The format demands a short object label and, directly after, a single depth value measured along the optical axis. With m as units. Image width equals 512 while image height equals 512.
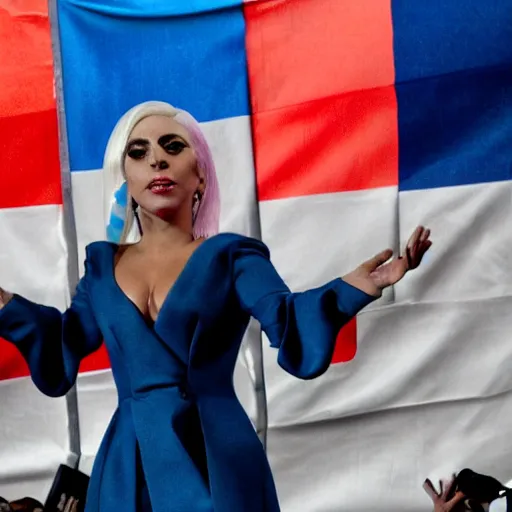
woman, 3.45
